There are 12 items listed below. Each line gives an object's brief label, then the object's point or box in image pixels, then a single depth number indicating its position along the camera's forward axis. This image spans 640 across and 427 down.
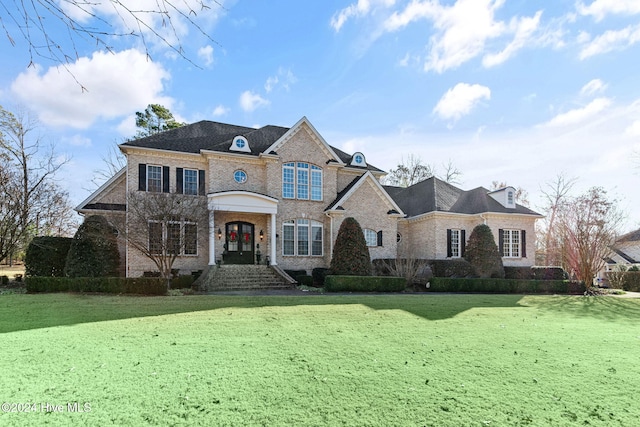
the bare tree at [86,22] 2.88
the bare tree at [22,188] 17.25
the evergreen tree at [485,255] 21.23
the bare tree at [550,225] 33.06
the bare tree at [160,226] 15.02
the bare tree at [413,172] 44.38
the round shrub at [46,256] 16.69
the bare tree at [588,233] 20.41
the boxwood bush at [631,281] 24.04
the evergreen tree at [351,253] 18.27
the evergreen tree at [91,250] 15.52
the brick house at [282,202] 19.67
